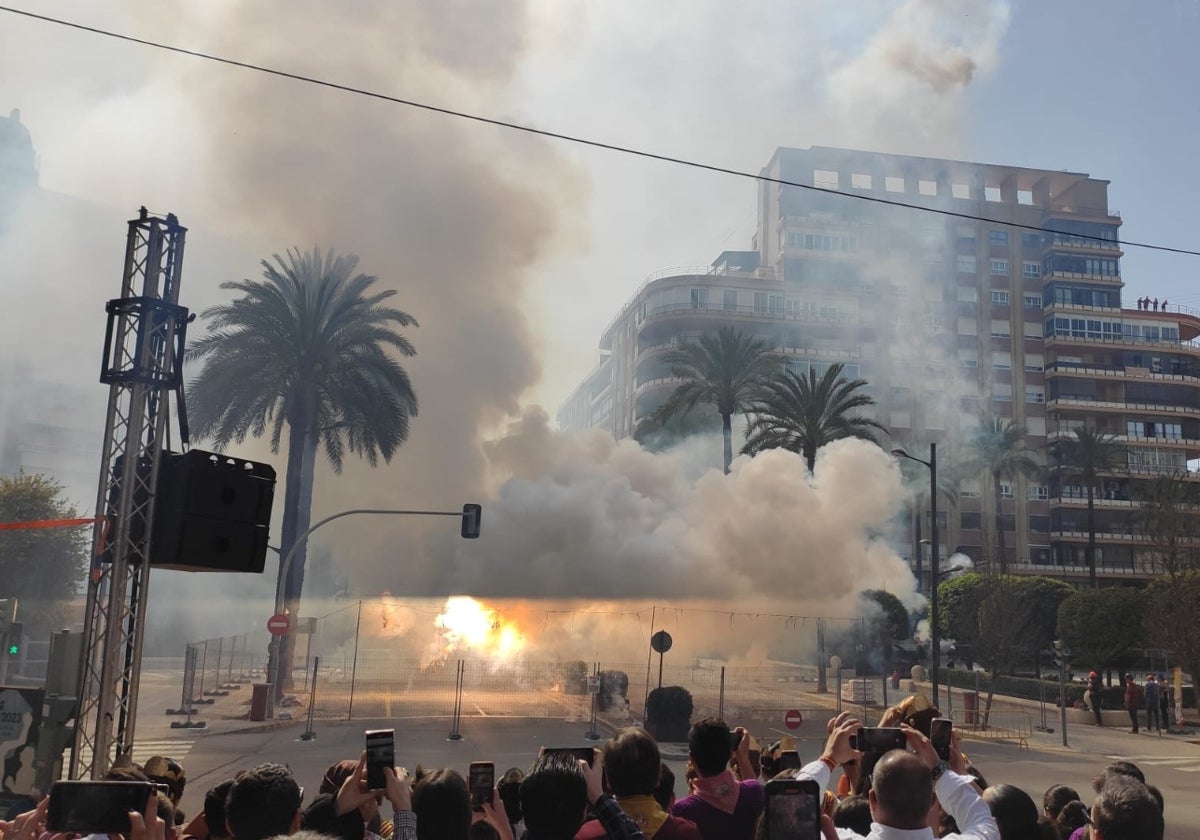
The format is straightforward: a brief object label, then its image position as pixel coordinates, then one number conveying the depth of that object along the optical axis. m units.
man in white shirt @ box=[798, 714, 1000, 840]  3.56
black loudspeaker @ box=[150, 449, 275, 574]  8.75
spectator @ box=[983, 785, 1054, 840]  4.86
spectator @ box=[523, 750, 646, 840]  3.63
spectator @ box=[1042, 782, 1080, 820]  6.13
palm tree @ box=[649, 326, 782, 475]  48.09
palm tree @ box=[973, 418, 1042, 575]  70.38
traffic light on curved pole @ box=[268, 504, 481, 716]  25.64
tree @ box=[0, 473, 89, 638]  42.62
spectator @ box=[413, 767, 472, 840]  3.72
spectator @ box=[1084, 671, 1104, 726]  32.78
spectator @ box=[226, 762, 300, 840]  3.49
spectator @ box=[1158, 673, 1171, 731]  31.13
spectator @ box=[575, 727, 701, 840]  4.07
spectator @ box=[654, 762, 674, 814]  5.76
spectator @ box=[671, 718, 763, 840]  4.29
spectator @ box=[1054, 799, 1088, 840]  5.90
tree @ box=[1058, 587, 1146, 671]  43.06
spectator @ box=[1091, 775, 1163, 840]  3.87
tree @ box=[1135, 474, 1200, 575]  38.31
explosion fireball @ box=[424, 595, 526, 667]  37.34
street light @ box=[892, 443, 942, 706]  29.84
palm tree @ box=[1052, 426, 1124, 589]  70.56
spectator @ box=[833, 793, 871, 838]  4.90
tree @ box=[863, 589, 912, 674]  43.06
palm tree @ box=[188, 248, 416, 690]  31.36
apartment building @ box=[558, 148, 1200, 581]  79.00
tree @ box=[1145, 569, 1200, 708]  30.28
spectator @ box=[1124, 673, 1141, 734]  30.39
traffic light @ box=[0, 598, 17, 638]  17.92
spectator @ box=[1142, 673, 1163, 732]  30.56
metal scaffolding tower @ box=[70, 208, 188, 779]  8.73
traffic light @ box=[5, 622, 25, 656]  18.46
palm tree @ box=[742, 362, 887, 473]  44.44
